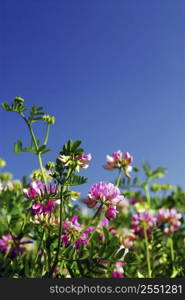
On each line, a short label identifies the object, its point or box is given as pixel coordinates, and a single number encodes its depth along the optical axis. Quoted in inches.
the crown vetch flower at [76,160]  11.1
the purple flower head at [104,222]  13.1
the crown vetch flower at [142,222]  17.5
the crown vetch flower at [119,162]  13.4
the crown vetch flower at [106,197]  11.8
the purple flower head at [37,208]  11.8
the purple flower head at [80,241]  12.1
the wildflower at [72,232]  12.0
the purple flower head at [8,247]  13.1
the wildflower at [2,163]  20.2
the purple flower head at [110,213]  11.7
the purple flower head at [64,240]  11.9
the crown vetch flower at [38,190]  11.7
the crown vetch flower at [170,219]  18.7
